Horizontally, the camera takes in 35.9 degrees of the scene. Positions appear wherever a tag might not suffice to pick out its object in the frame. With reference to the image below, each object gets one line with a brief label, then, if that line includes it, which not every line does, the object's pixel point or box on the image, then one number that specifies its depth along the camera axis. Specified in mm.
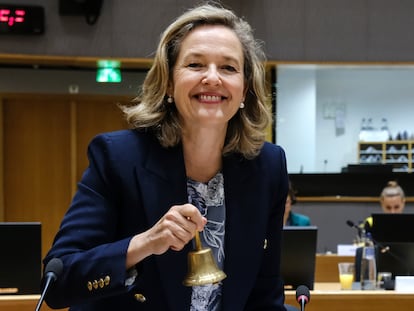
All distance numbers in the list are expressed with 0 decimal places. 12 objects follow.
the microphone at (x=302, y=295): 1946
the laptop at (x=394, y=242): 4051
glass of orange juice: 4156
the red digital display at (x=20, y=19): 6695
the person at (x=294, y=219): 5809
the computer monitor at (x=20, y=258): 3234
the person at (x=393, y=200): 6012
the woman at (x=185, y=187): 1503
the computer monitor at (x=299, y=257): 3766
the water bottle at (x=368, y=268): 4125
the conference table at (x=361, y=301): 3070
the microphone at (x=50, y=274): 1435
